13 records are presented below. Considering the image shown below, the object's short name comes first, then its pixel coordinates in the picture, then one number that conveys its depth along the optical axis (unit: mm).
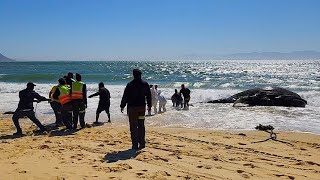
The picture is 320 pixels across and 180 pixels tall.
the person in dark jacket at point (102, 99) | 13336
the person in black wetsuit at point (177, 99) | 18958
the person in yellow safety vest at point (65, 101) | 11539
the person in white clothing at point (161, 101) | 16942
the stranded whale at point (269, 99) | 20447
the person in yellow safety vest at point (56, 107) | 12105
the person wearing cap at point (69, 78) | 12617
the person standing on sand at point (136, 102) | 8352
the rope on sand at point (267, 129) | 10928
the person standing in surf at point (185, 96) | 18695
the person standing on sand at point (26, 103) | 10359
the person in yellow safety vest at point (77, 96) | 11484
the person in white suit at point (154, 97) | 16297
